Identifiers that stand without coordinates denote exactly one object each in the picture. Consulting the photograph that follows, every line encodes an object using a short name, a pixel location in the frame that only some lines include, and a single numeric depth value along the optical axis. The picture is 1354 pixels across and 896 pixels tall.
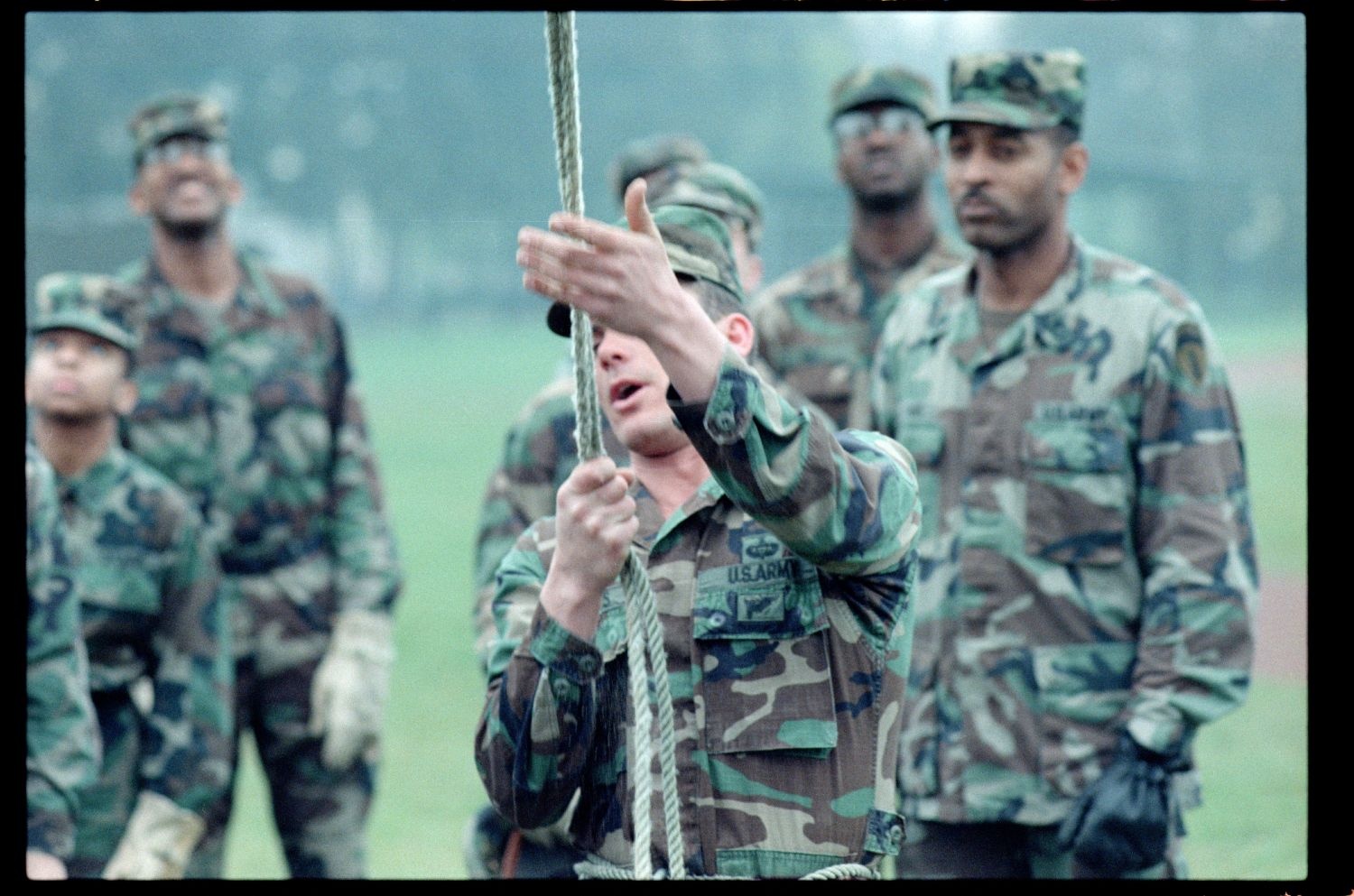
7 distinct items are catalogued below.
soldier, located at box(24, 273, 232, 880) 11.38
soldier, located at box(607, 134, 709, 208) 12.83
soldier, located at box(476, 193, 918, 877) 5.48
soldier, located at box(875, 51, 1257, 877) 9.35
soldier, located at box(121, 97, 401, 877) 12.83
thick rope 5.23
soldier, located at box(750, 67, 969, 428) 12.90
